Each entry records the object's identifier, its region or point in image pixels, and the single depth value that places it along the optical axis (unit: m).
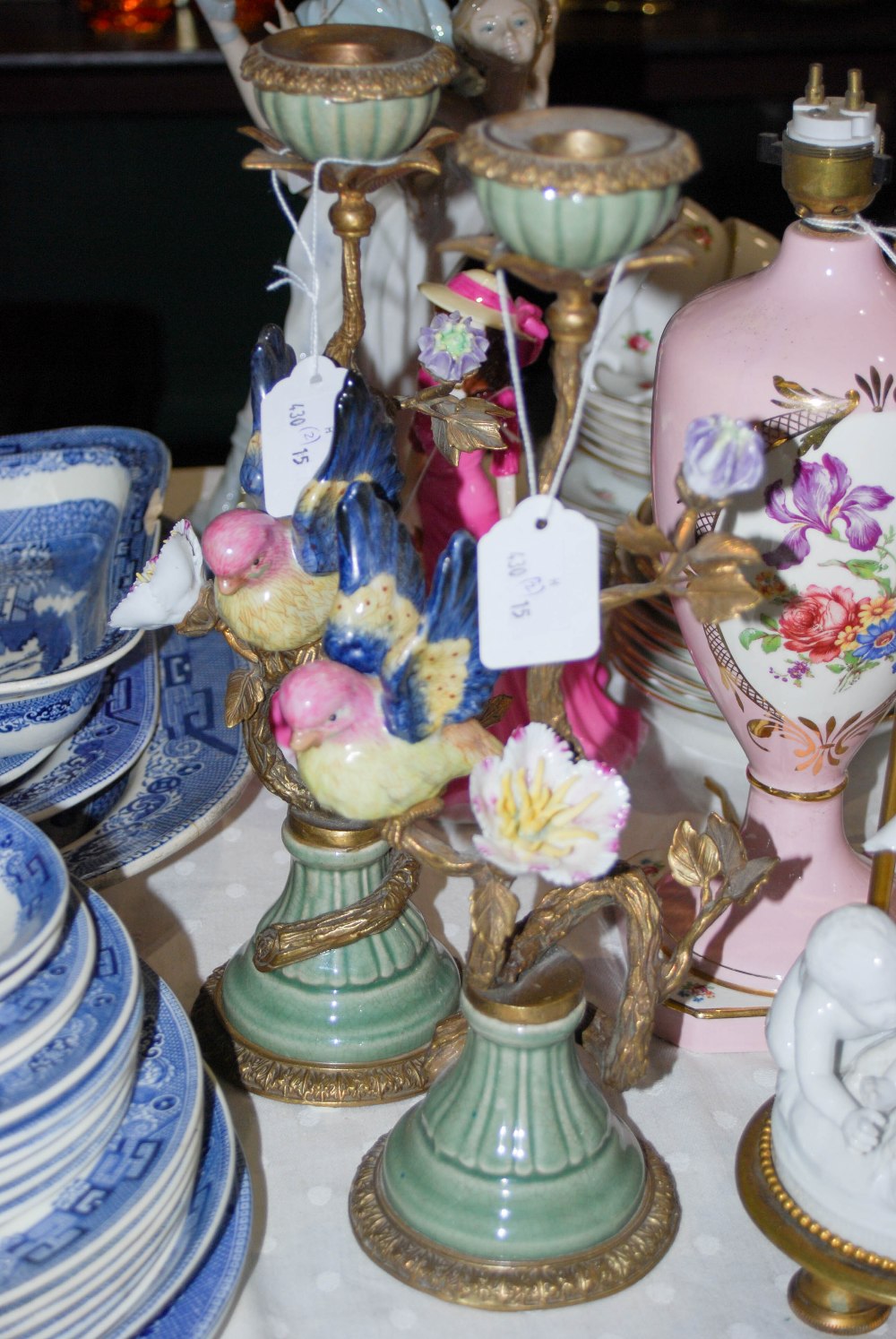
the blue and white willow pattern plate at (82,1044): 0.59
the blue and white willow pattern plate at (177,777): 0.87
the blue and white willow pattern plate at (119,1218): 0.57
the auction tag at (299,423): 0.71
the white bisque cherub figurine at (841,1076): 0.61
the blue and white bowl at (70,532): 1.02
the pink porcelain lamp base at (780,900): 0.84
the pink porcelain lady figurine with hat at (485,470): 0.79
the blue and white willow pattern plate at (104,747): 0.88
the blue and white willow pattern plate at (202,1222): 0.61
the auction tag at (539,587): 0.57
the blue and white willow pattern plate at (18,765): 0.88
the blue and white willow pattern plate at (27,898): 0.62
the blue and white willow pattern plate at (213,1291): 0.62
